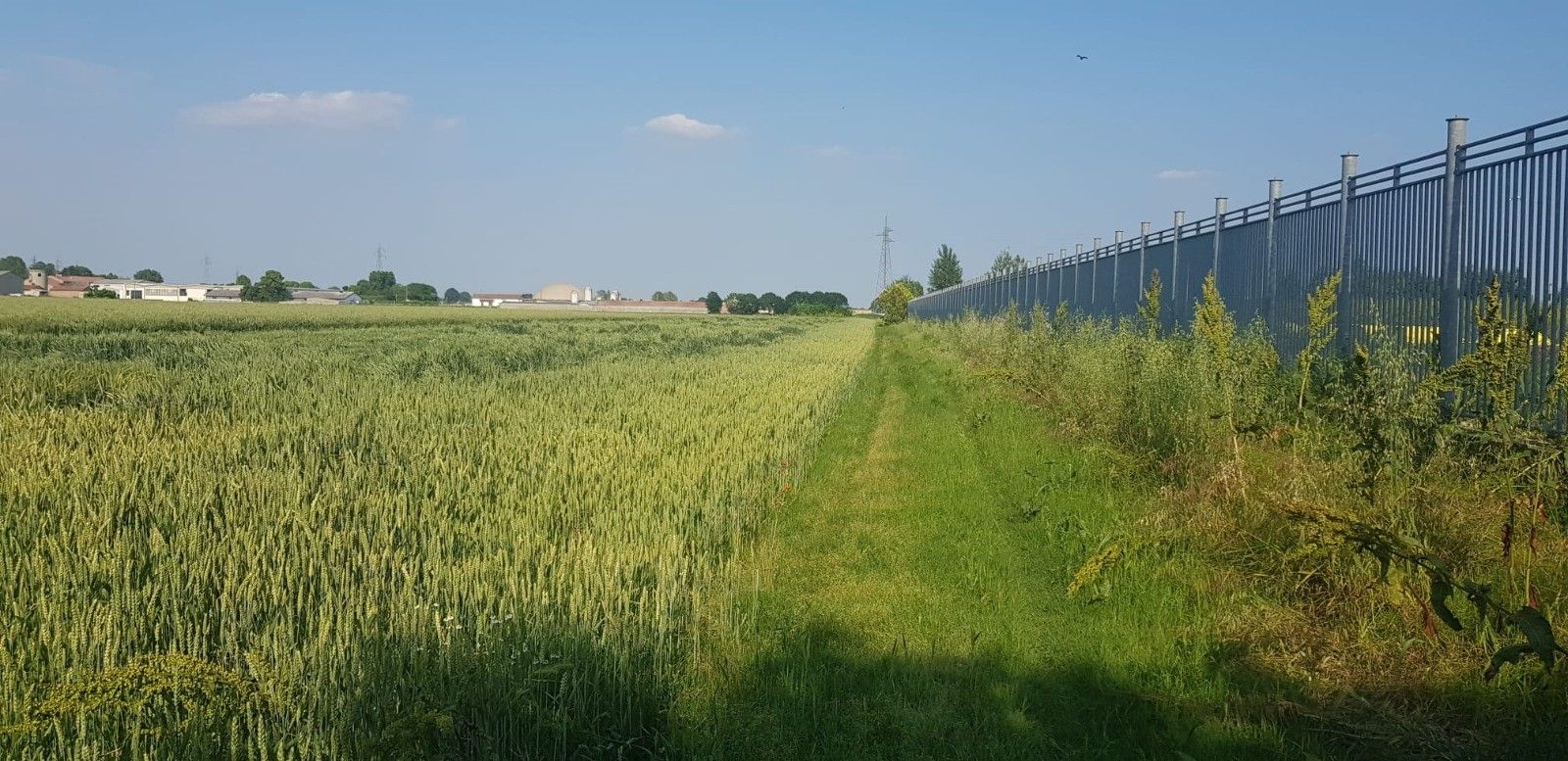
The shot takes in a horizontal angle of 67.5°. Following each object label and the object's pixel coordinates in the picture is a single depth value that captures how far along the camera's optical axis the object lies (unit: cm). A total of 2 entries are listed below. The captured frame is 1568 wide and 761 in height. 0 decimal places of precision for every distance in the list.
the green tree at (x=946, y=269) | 14075
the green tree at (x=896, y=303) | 9966
